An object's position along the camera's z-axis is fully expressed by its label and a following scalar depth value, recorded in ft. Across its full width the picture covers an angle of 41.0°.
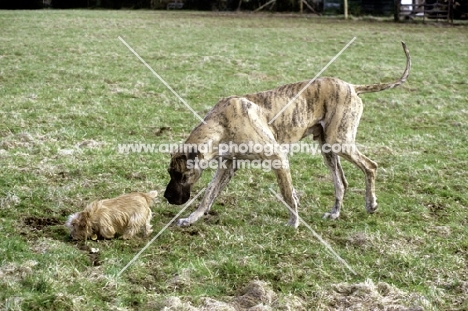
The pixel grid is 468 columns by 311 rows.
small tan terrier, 19.81
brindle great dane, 20.84
